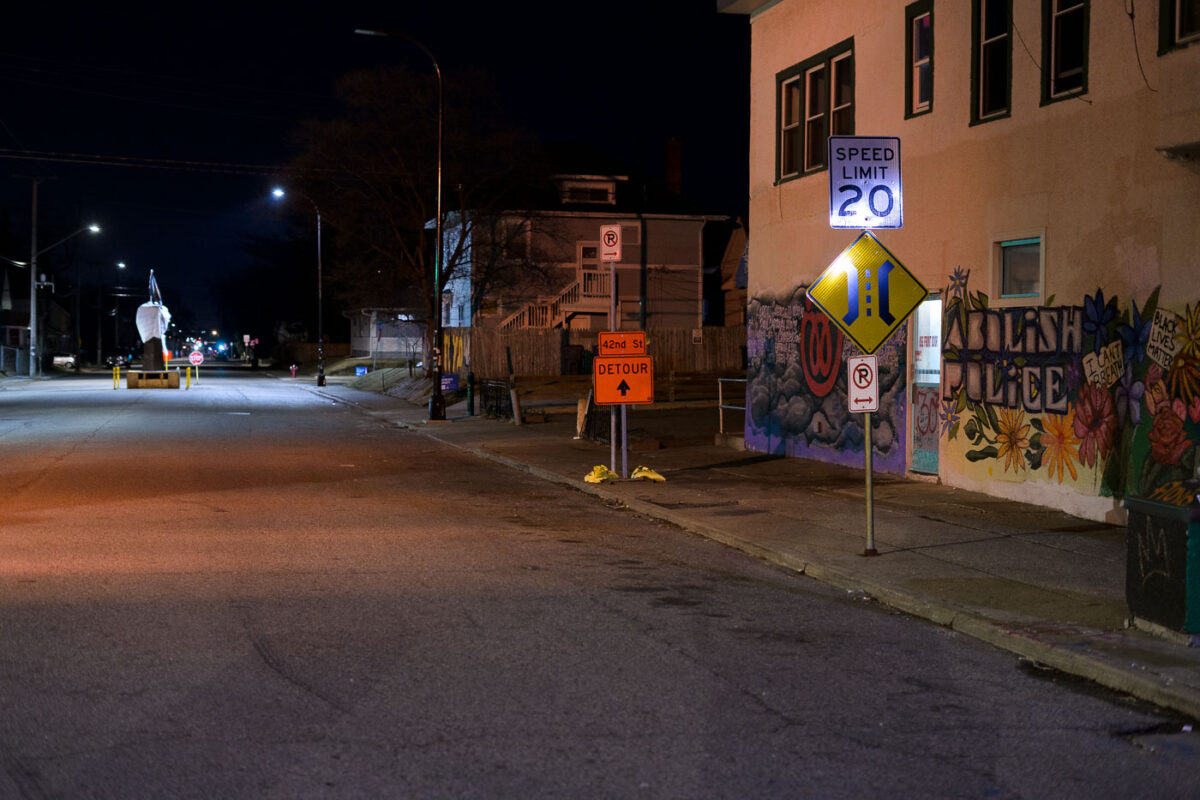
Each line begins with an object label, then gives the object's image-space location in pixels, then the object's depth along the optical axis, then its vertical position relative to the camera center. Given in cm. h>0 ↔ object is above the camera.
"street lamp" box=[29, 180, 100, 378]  5658 +286
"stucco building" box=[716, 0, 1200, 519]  1177 +137
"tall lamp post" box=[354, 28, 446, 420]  3002 -50
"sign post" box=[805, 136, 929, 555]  1056 +62
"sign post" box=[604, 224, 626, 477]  1662 +142
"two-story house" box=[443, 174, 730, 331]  4878 +355
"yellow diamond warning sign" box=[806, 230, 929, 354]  1056 +52
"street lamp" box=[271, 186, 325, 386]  5262 -33
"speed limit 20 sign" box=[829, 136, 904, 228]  1073 +153
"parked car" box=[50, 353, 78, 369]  8228 -123
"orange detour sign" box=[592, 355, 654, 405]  1644 -42
